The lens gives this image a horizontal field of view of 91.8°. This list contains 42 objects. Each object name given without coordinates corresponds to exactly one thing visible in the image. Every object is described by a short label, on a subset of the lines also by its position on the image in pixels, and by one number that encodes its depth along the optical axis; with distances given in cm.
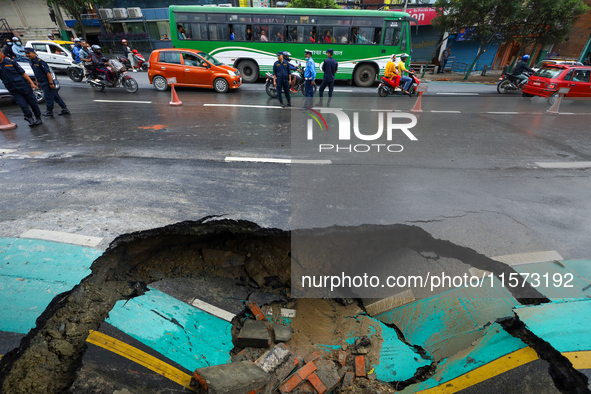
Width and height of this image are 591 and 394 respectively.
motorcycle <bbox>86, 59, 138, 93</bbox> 1144
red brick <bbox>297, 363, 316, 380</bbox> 232
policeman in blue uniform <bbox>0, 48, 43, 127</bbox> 652
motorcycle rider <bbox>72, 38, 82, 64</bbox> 1333
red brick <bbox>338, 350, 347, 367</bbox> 249
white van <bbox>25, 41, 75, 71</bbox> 1562
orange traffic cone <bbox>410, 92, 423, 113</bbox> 970
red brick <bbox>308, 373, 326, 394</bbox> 224
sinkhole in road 204
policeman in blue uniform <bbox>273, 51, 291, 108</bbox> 917
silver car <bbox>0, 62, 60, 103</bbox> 877
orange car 1152
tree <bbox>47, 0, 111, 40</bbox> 2309
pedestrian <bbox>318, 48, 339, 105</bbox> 1000
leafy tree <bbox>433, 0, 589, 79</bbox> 1527
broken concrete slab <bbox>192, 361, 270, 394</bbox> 186
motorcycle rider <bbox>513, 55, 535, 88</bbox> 1331
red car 1152
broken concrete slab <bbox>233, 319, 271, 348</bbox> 253
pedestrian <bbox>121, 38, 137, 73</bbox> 1898
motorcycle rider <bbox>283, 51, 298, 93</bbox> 1074
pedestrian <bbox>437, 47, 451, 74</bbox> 2094
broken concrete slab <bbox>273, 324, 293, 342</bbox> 263
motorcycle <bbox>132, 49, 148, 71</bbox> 1916
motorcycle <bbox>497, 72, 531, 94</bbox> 1354
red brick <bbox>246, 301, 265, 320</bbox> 283
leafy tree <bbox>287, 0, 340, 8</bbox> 2338
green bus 1337
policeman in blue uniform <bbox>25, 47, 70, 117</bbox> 708
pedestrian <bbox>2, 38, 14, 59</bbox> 1370
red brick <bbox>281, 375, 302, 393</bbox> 223
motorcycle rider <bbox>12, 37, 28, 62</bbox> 1439
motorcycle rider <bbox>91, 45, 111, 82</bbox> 1134
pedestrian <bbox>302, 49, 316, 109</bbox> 1070
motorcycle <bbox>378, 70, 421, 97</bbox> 1201
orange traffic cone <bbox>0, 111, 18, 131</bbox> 705
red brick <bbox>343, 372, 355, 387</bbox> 232
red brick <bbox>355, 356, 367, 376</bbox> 240
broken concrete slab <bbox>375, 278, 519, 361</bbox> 252
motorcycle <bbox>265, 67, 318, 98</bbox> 1120
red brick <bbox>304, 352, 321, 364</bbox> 249
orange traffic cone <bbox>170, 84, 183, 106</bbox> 977
